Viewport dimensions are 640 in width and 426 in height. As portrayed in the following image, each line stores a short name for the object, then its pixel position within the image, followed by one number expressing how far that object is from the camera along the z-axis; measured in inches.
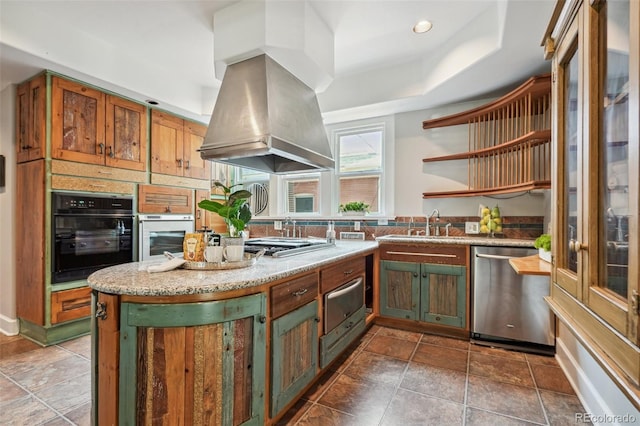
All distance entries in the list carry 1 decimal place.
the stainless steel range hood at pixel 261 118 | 78.6
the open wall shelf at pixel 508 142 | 103.2
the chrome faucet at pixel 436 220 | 134.0
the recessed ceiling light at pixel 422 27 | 100.0
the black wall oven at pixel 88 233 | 106.6
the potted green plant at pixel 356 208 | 149.1
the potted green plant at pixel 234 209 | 62.8
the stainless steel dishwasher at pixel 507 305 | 96.4
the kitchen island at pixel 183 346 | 48.1
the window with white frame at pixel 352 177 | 149.1
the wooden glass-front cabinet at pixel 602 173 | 30.1
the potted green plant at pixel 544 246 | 76.0
